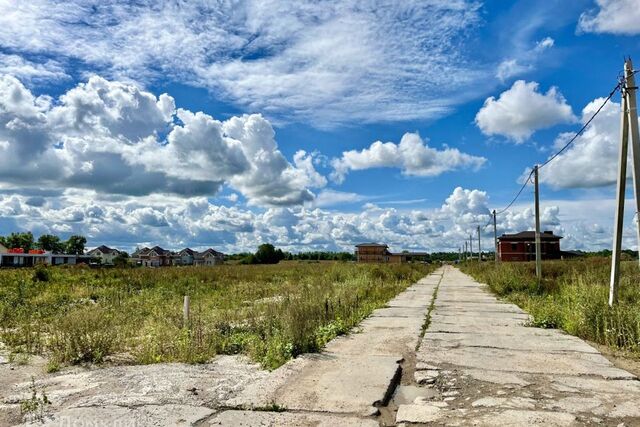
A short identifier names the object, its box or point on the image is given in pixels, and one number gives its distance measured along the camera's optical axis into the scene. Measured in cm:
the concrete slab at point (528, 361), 521
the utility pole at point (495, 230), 3871
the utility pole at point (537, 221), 1866
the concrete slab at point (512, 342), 650
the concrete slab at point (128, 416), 363
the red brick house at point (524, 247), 8625
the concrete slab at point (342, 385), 404
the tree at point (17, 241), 11181
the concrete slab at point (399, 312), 1035
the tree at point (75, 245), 11588
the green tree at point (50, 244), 11362
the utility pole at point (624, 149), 785
